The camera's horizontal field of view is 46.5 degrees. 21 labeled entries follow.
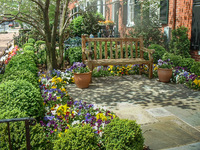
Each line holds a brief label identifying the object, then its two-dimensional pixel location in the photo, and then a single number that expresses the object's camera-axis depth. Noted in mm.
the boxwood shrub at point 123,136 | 2668
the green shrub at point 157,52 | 8094
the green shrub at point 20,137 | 2486
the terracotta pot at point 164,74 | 6797
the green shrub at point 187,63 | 7024
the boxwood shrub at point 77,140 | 2547
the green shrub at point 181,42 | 7719
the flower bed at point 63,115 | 3334
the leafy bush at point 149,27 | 9295
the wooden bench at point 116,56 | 6871
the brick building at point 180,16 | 7504
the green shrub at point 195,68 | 6338
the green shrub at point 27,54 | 6414
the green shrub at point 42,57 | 8761
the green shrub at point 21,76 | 4125
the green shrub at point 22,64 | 5377
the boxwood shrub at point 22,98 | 3168
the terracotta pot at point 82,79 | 6312
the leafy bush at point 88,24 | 14324
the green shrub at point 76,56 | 8273
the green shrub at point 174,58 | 7286
